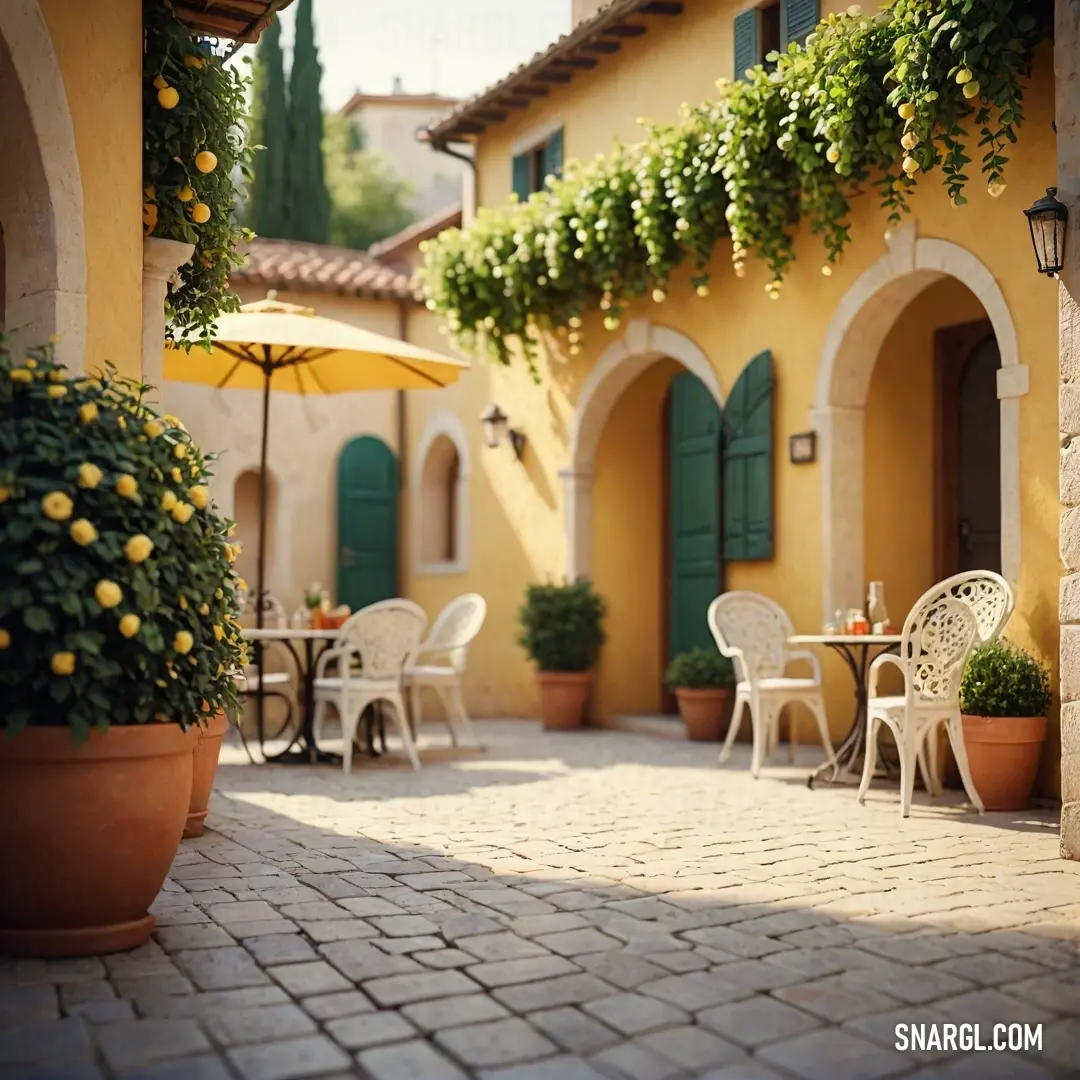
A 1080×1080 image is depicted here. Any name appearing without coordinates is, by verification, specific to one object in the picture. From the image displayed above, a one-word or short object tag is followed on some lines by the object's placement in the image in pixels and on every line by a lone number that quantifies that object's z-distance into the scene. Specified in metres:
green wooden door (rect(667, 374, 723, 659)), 9.15
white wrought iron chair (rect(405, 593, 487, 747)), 7.97
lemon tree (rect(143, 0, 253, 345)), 4.79
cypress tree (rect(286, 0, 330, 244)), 20.28
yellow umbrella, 7.30
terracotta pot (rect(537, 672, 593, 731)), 9.62
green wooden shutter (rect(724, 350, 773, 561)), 8.15
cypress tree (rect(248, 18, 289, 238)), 20.27
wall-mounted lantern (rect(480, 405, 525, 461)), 10.80
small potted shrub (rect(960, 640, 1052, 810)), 5.64
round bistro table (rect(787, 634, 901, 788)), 6.21
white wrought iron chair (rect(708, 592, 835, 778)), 7.17
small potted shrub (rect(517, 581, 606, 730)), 9.62
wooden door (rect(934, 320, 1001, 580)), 7.96
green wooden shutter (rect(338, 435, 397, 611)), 12.49
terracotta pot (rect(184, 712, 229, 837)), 4.85
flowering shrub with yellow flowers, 3.10
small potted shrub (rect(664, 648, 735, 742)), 8.57
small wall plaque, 7.83
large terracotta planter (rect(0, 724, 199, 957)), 3.15
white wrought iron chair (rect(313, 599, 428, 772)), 7.17
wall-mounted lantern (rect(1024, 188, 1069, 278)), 4.88
